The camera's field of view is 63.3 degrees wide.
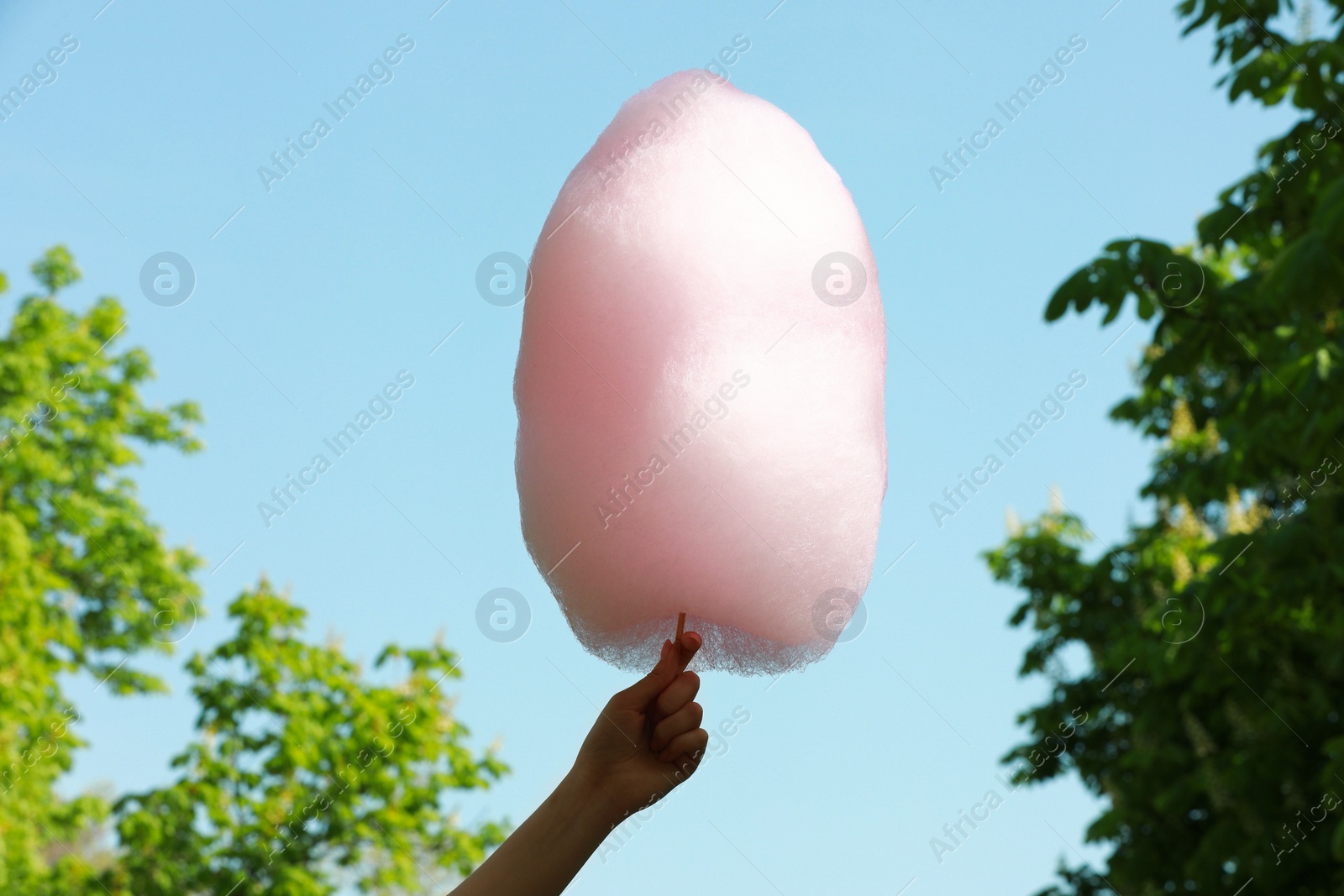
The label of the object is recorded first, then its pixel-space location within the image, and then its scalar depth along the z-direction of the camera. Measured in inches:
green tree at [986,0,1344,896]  171.2
